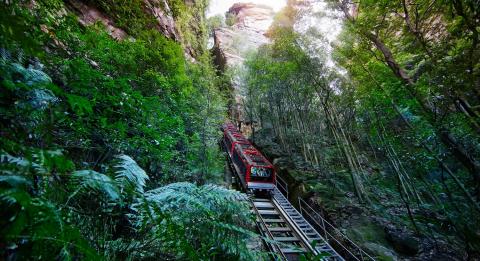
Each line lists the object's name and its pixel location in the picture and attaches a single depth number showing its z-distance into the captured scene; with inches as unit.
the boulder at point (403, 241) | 278.5
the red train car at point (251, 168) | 440.8
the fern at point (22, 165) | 39.7
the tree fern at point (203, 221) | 101.3
